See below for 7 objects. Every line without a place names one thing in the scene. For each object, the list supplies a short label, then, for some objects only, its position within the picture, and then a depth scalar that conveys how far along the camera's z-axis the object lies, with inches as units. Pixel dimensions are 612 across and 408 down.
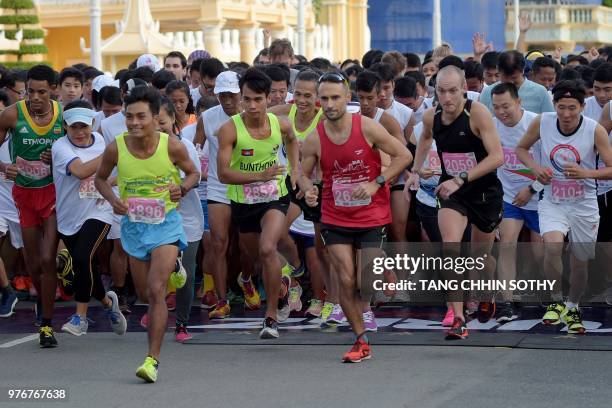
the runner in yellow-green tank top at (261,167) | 448.1
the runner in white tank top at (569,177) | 438.5
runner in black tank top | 426.0
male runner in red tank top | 405.4
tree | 1747.0
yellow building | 1742.1
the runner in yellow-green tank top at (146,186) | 393.1
